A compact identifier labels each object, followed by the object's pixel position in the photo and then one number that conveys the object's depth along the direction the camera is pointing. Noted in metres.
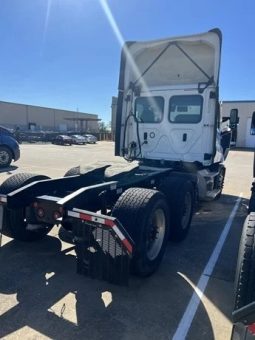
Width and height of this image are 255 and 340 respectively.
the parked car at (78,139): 38.73
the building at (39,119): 58.88
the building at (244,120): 34.41
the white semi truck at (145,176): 3.38
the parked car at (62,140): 36.84
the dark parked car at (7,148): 13.70
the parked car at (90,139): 41.94
